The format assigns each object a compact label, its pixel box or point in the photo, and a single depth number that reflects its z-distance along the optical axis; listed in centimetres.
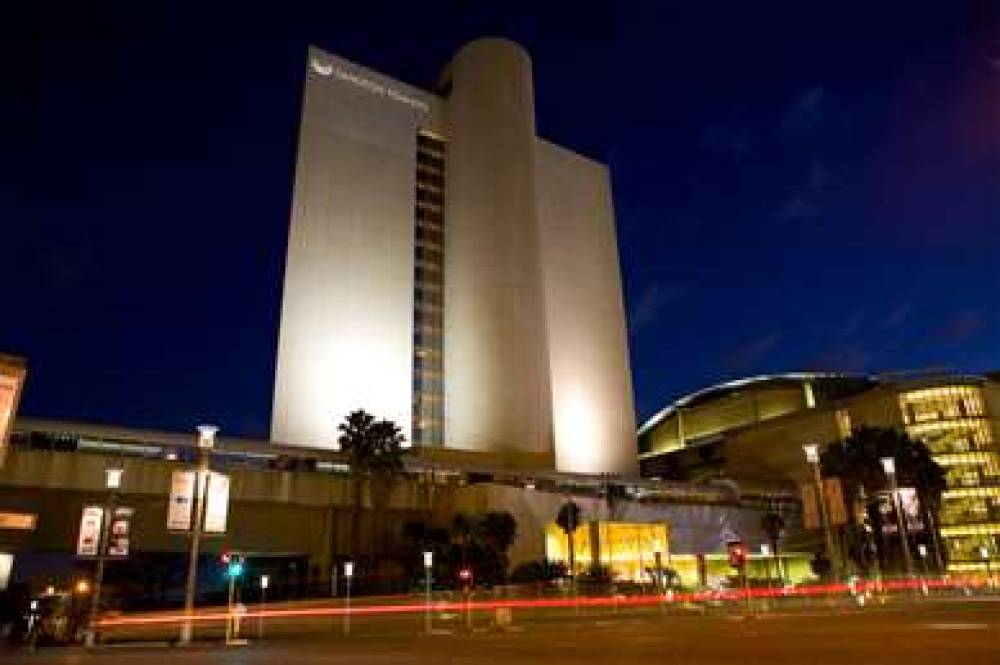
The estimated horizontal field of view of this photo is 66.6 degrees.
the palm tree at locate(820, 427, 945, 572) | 6835
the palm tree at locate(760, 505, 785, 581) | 8061
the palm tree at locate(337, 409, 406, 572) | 6372
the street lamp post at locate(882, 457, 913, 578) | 3906
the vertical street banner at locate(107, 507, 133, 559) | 2678
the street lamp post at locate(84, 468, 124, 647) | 2704
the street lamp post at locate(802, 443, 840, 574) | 3341
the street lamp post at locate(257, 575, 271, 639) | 4772
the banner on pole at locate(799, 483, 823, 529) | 3372
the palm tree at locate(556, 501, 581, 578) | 6106
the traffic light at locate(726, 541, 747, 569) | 4078
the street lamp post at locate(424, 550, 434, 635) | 3486
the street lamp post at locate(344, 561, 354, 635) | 3388
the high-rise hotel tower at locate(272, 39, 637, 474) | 8612
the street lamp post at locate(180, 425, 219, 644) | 2536
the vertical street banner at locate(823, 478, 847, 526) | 3088
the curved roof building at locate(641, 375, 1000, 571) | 8969
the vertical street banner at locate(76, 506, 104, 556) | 2752
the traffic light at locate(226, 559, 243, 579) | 3100
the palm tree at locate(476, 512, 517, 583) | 5894
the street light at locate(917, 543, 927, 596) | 4606
